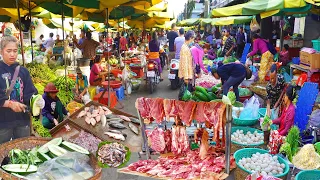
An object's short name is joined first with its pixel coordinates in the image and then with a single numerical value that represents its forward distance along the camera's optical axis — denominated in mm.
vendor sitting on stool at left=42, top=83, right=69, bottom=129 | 5576
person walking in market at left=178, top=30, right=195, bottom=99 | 8078
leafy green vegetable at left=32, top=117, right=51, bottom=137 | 5375
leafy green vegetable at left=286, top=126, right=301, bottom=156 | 4734
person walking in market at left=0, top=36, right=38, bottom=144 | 3965
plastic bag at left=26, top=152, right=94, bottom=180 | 3152
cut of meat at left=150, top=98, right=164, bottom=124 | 4613
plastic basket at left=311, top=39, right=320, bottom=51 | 8562
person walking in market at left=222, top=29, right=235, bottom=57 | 14406
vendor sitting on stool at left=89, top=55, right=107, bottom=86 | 8562
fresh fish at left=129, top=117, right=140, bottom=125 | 5992
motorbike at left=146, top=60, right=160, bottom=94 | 11227
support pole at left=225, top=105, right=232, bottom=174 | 4168
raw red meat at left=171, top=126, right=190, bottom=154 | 4688
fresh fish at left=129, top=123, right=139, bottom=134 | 5676
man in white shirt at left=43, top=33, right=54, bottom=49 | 16156
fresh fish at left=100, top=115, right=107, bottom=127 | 5636
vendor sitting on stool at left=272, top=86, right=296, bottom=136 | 5007
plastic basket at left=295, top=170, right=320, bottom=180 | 4059
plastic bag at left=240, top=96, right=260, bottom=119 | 6683
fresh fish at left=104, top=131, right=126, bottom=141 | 5326
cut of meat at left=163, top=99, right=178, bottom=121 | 4535
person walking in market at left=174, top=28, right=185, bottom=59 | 11266
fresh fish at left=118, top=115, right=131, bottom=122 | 5941
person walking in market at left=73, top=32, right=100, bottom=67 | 11930
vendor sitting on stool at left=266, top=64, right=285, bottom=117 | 6750
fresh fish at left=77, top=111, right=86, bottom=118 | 5738
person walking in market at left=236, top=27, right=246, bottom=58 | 19078
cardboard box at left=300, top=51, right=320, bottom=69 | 7992
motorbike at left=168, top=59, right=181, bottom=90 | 11234
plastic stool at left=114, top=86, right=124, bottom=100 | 9688
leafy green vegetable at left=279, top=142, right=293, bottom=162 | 4637
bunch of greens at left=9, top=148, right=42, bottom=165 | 3355
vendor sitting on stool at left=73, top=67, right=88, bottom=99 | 9063
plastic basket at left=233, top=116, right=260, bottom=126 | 6498
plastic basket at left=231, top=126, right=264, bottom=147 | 5970
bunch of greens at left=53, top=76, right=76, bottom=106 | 7688
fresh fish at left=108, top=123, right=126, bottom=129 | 5664
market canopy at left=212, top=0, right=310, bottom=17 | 6812
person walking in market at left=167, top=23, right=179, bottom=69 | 16703
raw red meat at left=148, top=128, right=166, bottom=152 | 4840
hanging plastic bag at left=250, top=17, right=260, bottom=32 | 11489
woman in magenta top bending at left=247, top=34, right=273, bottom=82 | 10062
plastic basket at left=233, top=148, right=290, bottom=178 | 4521
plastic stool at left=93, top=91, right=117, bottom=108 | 8147
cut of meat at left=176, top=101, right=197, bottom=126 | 4434
